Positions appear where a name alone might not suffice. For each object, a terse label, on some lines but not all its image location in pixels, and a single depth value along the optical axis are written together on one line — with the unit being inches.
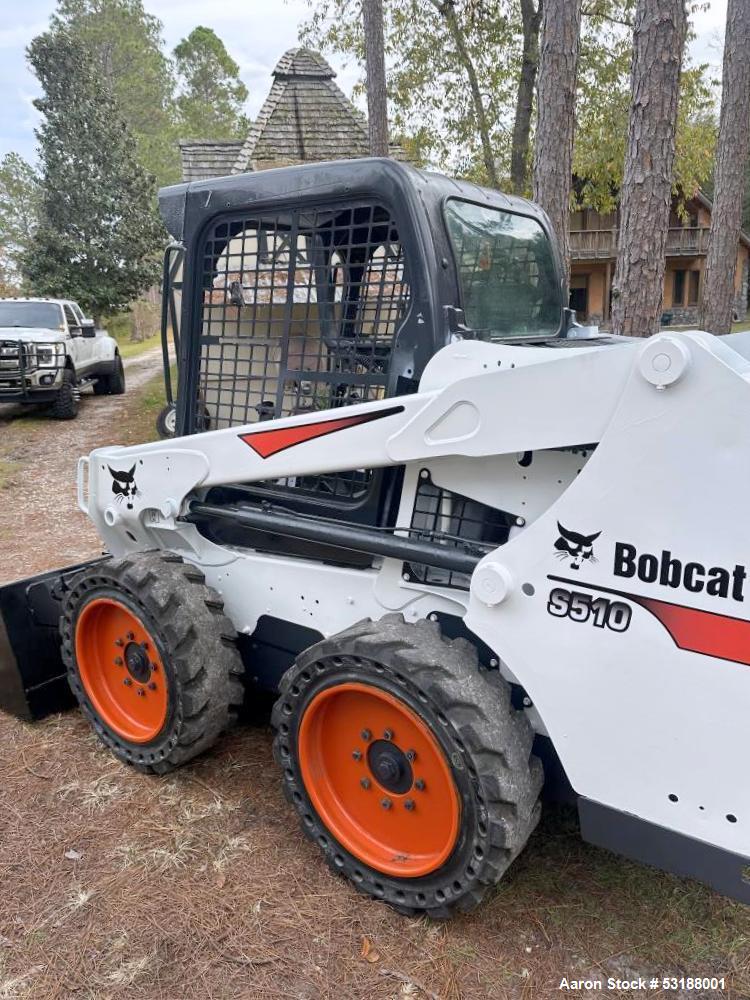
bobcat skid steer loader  75.8
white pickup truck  443.5
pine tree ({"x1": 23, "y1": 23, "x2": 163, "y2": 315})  782.5
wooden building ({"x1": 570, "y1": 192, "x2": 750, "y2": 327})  1152.2
